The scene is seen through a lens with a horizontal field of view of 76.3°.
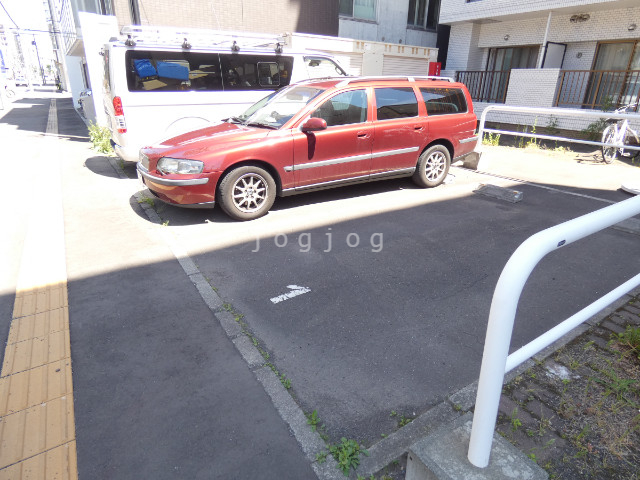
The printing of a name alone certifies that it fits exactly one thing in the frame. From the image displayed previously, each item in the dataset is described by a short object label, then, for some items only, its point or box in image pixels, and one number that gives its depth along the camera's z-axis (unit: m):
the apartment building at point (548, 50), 11.94
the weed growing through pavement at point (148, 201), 6.46
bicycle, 9.78
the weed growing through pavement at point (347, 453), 2.24
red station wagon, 5.50
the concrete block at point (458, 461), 1.85
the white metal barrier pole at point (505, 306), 1.57
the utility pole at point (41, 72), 70.56
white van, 7.43
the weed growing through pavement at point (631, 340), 3.13
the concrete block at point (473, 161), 8.98
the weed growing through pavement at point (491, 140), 12.16
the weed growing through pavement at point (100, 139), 10.74
